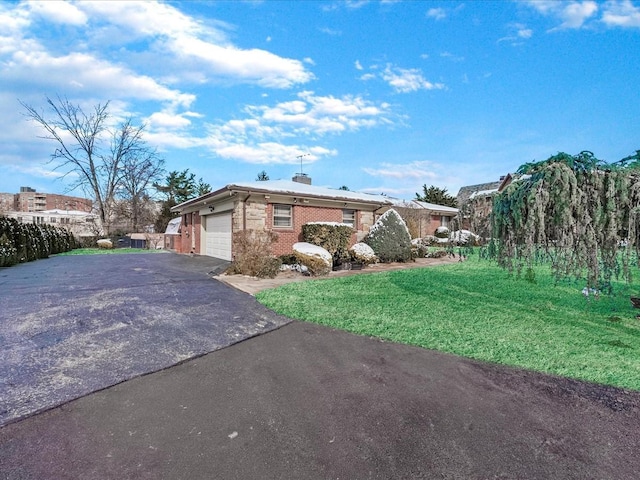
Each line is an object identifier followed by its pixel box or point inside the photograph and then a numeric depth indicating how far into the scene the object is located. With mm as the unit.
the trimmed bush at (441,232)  23359
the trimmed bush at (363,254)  11625
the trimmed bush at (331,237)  11969
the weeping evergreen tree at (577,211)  3725
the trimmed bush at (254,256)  9461
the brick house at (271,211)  11836
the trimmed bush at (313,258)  9797
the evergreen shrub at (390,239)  12727
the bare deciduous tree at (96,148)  26797
